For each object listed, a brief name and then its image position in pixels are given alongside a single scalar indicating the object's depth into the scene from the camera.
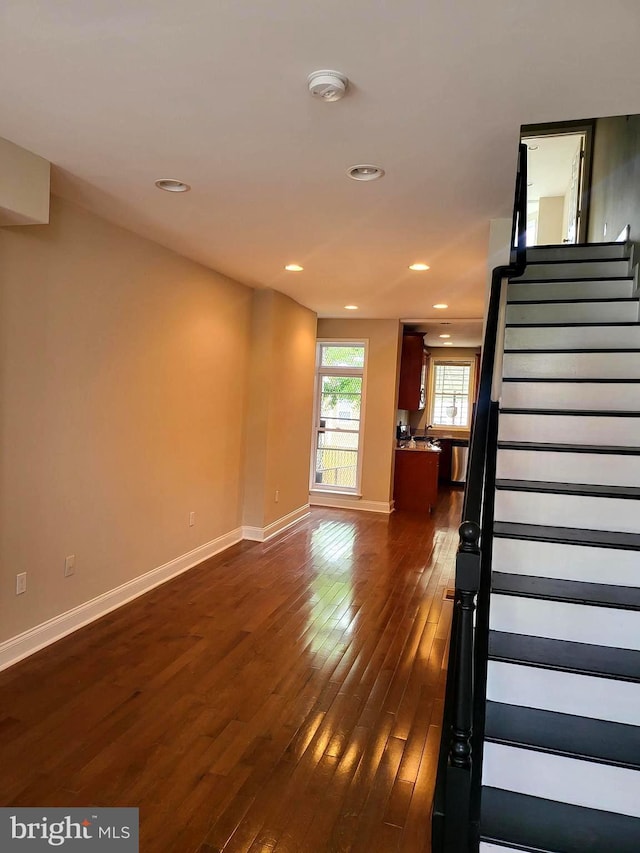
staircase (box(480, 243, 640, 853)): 1.72
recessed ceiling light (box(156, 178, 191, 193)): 2.80
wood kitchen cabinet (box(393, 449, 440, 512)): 7.45
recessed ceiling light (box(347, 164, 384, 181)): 2.52
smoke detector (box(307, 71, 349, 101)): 1.79
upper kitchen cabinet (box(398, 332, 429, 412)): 7.83
